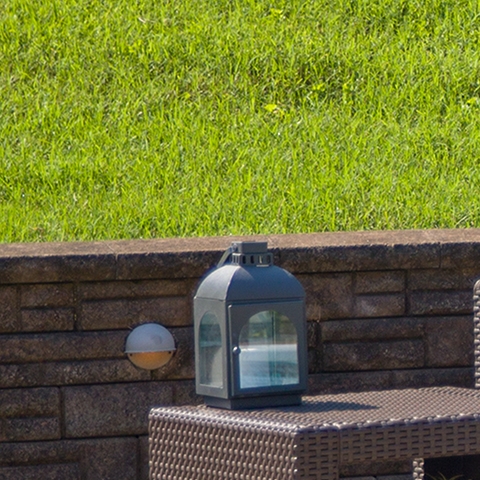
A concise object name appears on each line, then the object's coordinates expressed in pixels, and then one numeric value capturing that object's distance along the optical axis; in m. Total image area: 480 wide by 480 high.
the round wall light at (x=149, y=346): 7.70
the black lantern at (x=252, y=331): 5.53
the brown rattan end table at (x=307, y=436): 4.95
